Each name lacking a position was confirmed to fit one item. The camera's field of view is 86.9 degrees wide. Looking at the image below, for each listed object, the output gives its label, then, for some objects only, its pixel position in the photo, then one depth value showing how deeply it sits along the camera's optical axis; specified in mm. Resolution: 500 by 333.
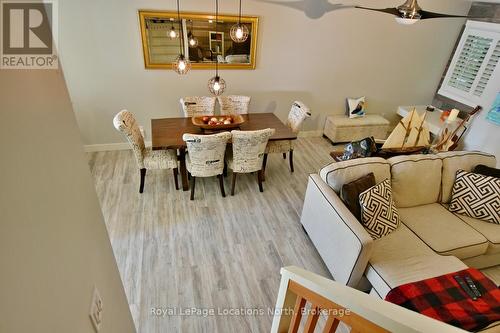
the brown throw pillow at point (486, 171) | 2672
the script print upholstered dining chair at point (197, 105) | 3822
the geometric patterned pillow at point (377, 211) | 2240
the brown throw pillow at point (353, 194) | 2301
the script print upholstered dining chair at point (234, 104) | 3969
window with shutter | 4035
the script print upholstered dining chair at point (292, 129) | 3668
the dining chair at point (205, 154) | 2814
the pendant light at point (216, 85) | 3031
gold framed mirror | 3561
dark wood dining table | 3088
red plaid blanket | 1670
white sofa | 2074
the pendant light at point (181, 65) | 2978
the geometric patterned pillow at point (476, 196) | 2523
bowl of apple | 3270
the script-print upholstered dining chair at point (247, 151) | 2959
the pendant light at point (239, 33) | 3091
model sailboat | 3029
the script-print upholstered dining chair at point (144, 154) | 3027
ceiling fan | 2111
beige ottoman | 4664
